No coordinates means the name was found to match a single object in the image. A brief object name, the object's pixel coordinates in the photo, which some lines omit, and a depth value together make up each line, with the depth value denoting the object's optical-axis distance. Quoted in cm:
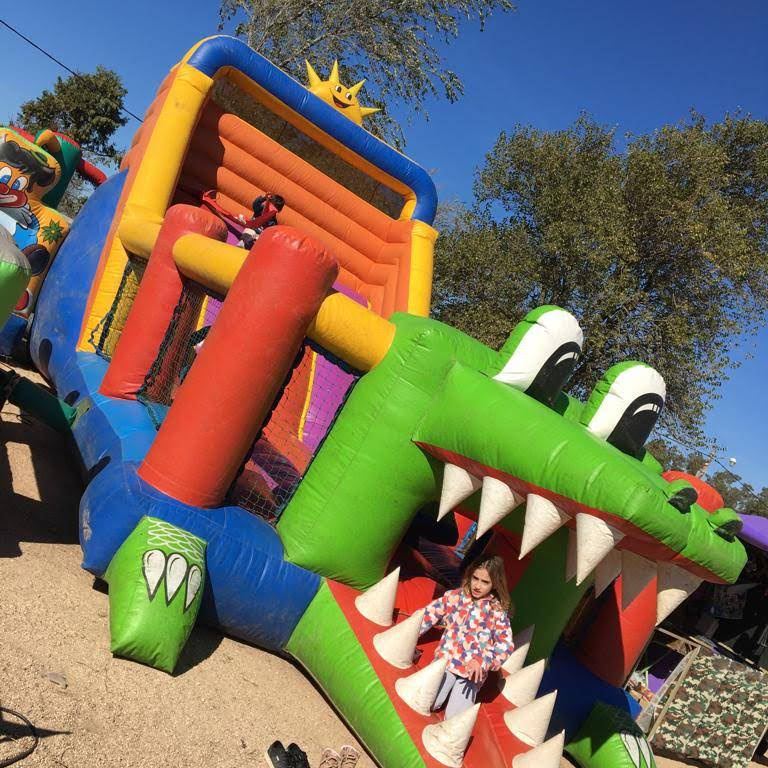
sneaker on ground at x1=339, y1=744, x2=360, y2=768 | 259
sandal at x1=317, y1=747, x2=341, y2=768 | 254
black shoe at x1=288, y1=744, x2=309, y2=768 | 239
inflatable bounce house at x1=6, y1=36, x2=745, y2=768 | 265
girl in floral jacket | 285
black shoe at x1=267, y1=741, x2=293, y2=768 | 238
